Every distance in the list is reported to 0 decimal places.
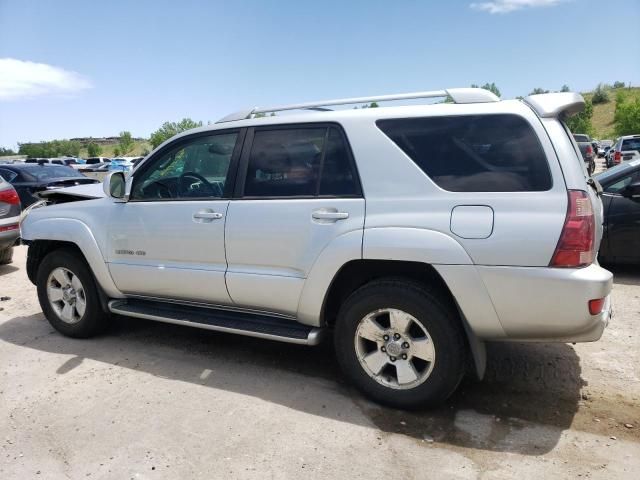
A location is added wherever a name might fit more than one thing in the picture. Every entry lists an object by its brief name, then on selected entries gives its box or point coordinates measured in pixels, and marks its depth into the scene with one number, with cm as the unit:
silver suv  284
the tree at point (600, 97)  9712
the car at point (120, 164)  3781
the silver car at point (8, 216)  759
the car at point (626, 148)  2048
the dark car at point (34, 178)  1147
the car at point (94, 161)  4953
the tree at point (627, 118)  5331
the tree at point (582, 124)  6419
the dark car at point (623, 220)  605
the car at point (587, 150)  1682
